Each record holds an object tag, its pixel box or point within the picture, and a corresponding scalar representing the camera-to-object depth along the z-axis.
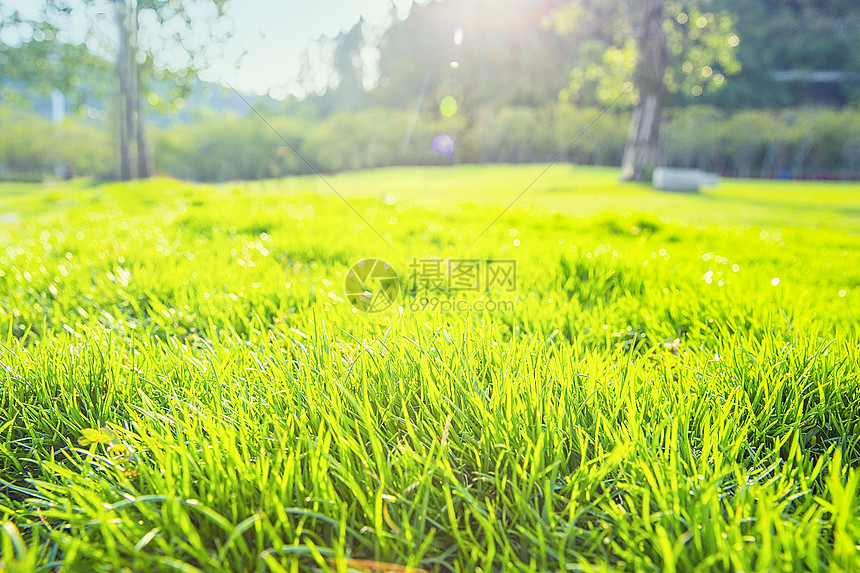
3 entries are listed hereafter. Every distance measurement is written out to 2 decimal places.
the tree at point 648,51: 19.59
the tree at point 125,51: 18.64
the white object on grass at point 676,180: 17.80
